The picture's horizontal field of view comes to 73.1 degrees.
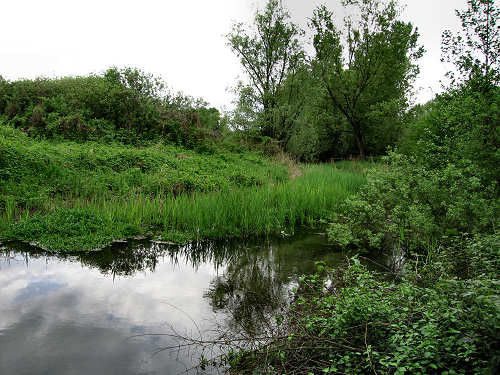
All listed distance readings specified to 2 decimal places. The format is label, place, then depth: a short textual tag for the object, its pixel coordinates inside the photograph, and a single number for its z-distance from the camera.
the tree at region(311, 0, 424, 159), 20.66
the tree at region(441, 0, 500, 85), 8.01
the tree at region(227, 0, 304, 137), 19.75
